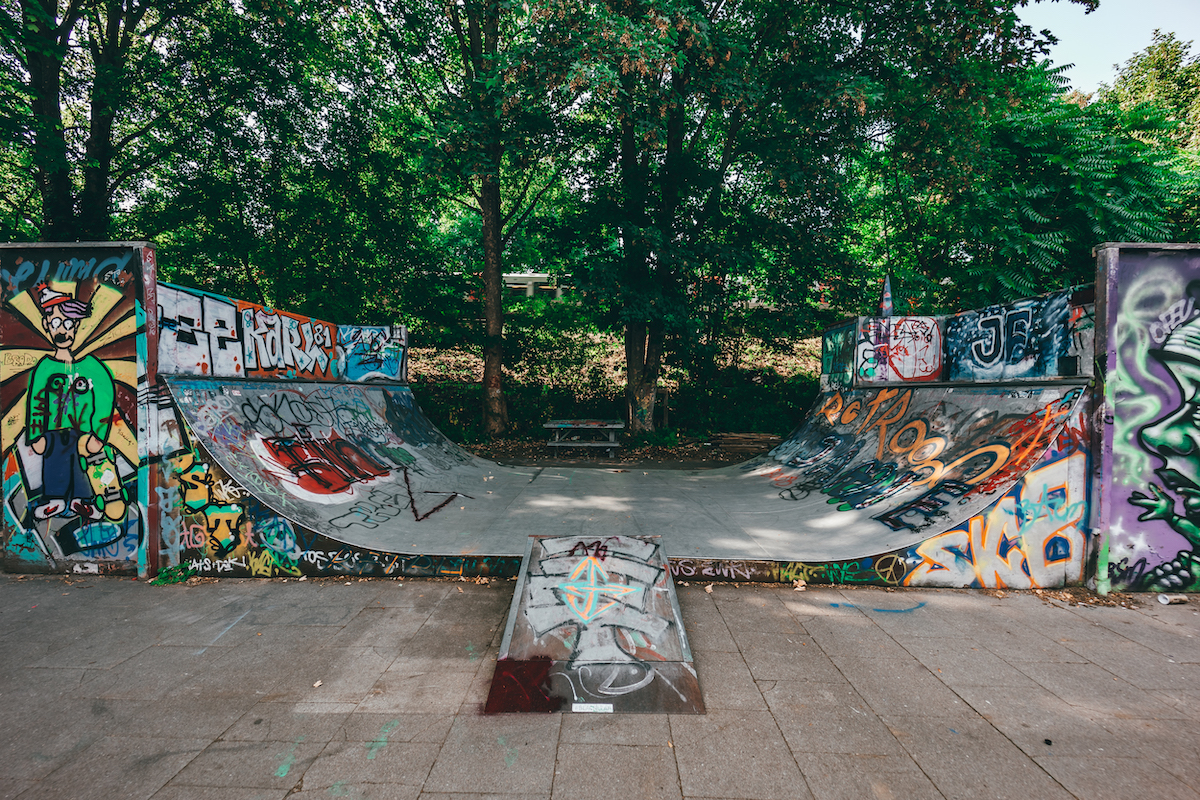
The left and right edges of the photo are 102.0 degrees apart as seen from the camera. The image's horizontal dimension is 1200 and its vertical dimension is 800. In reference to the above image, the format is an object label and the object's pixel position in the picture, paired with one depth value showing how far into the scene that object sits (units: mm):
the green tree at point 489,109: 8492
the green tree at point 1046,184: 9211
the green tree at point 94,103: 8016
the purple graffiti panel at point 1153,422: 4551
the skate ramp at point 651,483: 5074
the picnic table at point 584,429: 11340
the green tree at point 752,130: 8906
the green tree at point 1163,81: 15922
